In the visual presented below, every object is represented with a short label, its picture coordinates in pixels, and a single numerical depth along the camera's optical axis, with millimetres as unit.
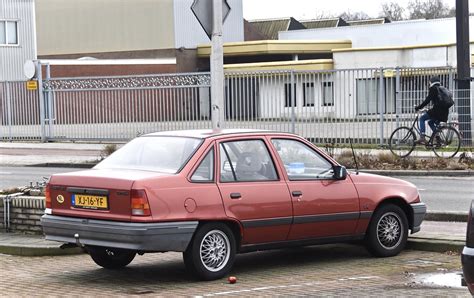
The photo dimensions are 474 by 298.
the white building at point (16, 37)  46562
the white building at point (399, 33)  52750
